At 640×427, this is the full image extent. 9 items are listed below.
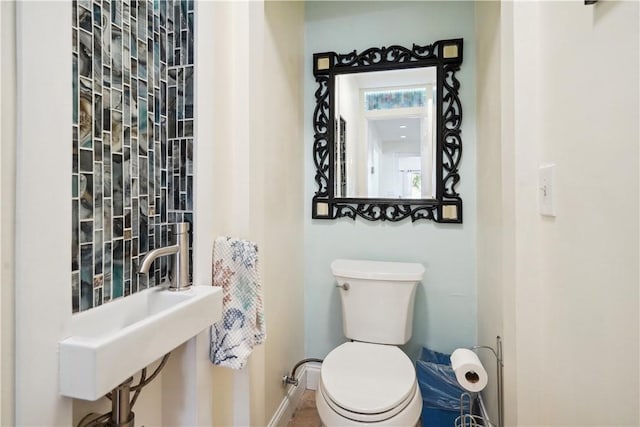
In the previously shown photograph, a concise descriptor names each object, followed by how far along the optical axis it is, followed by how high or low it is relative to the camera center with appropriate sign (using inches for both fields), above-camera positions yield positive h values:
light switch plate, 33.9 +2.0
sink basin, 23.5 -10.4
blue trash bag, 56.6 -31.0
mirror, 67.2 +16.3
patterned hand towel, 41.4 -10.4
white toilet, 44.7 -24.4
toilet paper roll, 46.1 -22.9
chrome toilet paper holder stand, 45.3 -24.0
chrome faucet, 36.8 -5.5
